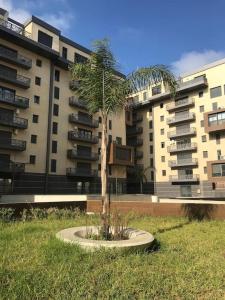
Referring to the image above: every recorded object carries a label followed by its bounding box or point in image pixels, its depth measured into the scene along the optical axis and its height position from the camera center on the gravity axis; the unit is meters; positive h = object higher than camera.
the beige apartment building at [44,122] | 30.84 +8.70
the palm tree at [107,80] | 9.40 +4.04
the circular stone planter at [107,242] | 6.43 -1.65
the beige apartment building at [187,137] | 39.27 +8.24
